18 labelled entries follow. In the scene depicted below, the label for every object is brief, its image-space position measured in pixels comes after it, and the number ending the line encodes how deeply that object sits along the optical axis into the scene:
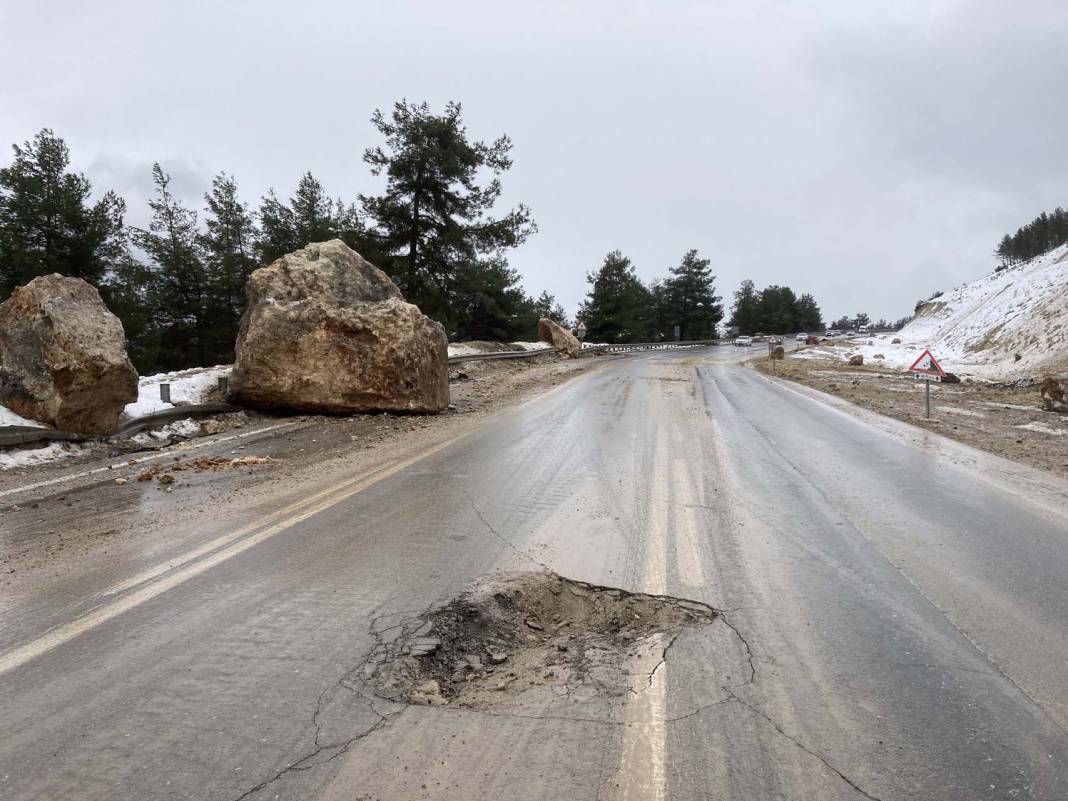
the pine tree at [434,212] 25.45
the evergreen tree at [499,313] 37.09
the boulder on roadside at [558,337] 33.91
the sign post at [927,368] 12.32
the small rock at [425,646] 3.03
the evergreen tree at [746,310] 115.56
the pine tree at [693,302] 80.31
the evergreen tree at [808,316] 126.56
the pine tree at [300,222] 30.22
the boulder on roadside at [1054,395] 12.35
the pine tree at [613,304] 58.59
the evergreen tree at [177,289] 28.23
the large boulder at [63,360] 7.69
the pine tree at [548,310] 56.09
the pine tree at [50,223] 19.92
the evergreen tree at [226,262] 29.28
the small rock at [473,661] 2.99
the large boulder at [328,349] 10.69
